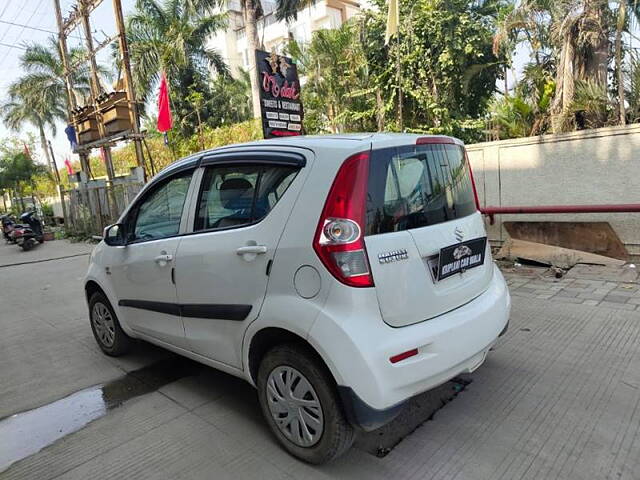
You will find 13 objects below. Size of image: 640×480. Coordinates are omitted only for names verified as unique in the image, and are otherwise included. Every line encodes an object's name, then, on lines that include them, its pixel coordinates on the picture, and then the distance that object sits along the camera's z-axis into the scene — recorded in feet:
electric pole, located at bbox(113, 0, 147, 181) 37.50
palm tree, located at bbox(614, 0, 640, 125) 20.57
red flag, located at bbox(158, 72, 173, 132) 35.81
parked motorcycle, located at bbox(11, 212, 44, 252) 44.29
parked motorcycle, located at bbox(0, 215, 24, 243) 46.89
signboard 24.68
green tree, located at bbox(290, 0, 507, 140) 37.32
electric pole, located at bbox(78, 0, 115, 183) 43.24
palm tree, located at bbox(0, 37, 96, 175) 74.95
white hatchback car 6.84
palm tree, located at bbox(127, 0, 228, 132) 58.39
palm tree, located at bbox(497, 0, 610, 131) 23.25
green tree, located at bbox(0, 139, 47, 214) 87.40
